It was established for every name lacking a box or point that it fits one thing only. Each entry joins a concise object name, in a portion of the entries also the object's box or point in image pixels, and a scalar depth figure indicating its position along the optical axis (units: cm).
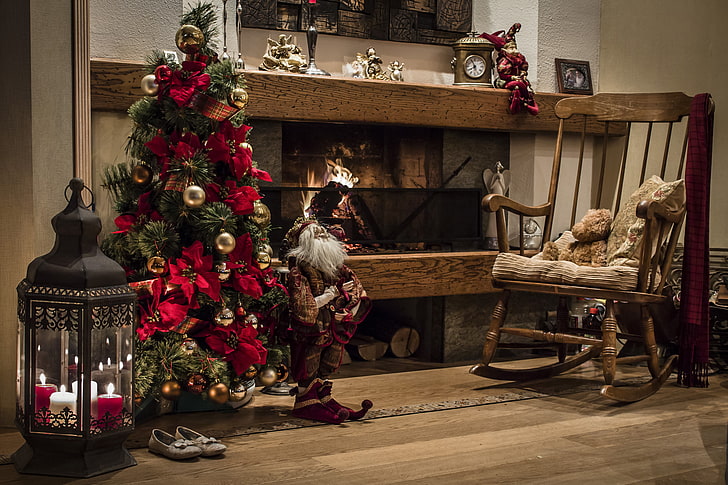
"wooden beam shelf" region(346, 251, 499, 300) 331
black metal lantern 205
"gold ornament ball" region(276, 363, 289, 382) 274
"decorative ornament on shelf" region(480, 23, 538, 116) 364
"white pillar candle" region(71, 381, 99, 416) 206
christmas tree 249
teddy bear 315
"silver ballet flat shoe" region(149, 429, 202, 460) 222
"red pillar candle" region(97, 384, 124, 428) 208
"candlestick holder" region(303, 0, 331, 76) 332
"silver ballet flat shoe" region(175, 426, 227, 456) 224
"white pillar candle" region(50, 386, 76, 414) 205
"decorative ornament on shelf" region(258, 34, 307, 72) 329
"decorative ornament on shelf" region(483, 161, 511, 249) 371
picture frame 388
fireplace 345
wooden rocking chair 282
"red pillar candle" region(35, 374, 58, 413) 207
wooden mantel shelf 289
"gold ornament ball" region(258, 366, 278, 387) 268
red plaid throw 309
